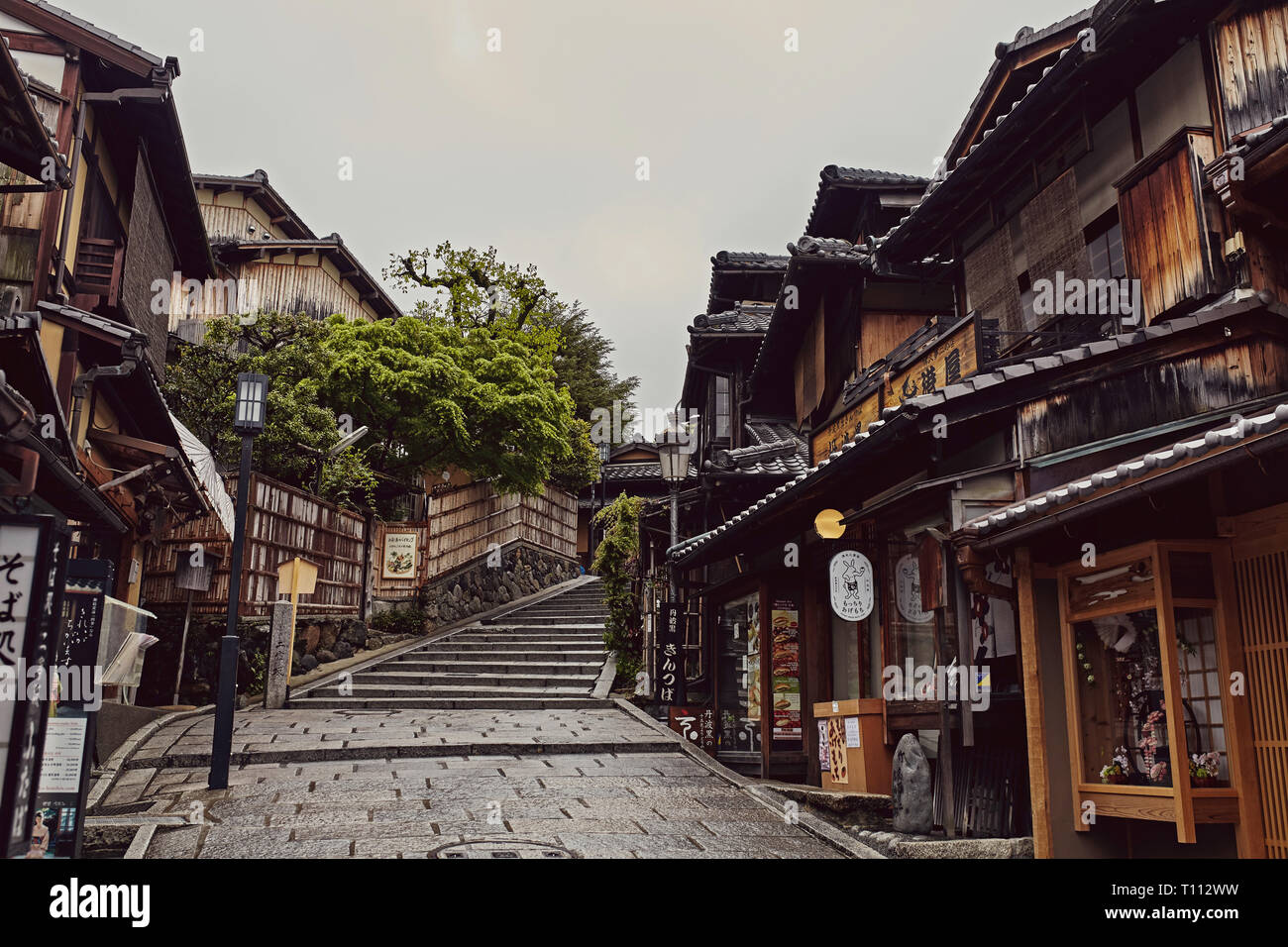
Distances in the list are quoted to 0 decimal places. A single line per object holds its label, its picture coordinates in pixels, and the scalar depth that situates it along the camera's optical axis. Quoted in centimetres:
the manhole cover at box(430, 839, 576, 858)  733
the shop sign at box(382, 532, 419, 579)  2684
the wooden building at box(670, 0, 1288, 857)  634
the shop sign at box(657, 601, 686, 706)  1703
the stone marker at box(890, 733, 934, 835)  820
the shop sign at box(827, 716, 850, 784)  1034
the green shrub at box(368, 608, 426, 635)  2542
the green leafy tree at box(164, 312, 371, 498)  2294
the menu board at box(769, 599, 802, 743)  1396
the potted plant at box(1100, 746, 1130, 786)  690
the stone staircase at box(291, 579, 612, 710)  1902
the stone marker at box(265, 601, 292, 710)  1805
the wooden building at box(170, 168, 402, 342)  3231
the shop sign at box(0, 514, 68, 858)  482
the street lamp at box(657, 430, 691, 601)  1786
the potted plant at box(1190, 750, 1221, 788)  633
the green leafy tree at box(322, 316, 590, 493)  2627
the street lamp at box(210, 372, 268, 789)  1019
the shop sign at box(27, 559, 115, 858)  602
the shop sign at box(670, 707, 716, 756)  1616
